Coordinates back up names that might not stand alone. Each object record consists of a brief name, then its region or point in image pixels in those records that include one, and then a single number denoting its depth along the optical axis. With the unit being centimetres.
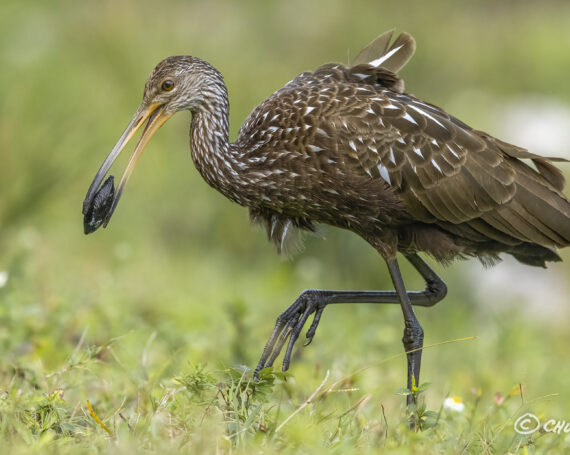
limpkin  858
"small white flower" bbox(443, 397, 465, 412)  812
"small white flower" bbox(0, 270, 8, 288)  968
